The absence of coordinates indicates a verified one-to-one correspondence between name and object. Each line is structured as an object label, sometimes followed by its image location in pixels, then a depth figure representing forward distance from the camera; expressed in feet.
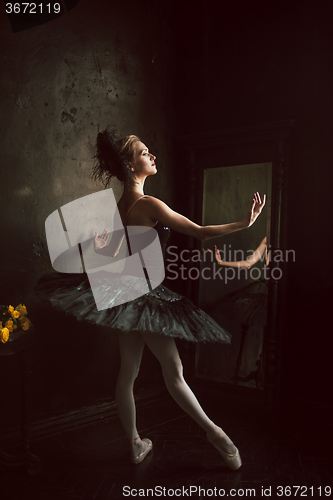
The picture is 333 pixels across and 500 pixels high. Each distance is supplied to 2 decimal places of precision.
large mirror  11.96
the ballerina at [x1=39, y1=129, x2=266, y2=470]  8.02
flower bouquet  8.57
